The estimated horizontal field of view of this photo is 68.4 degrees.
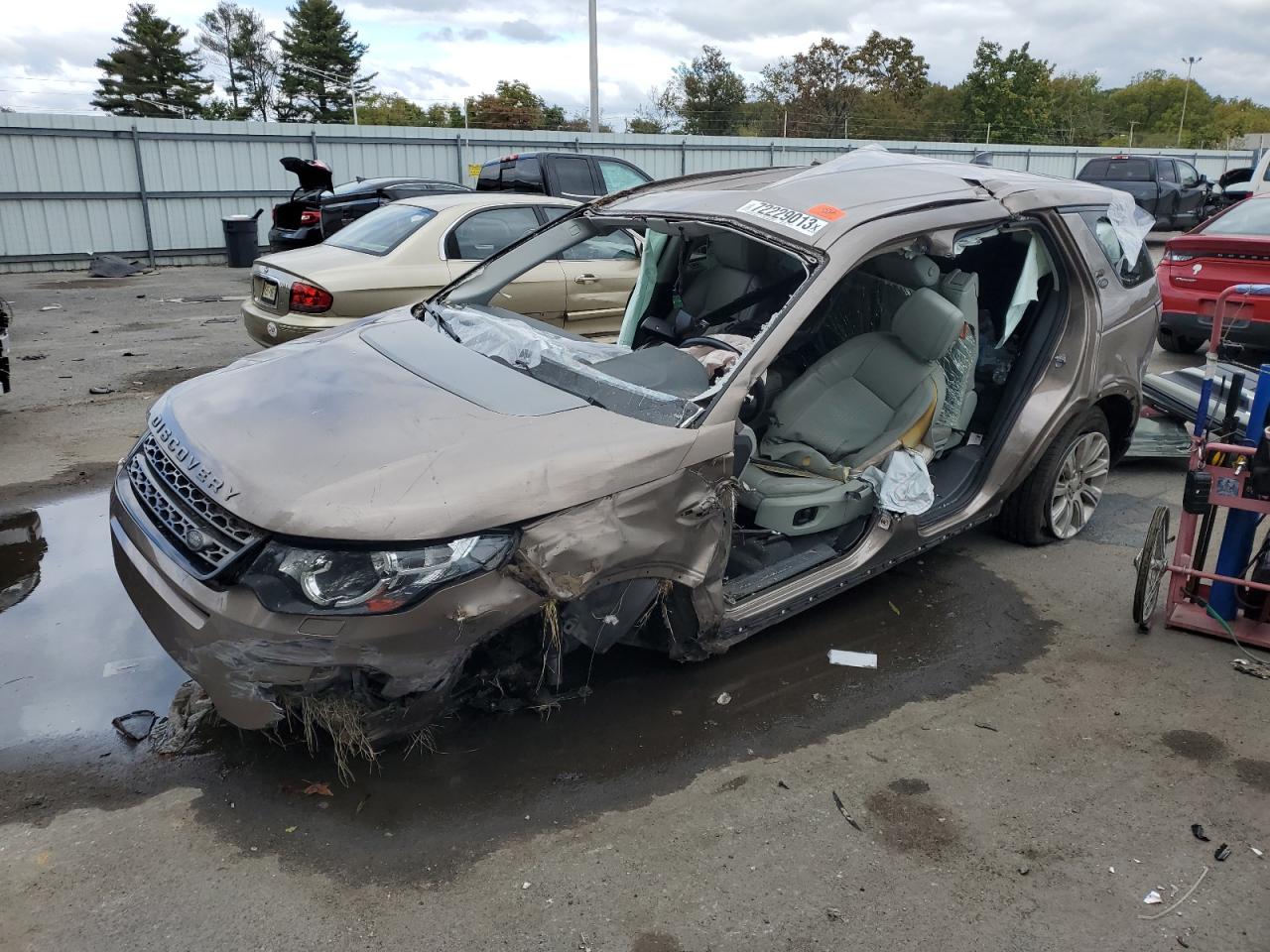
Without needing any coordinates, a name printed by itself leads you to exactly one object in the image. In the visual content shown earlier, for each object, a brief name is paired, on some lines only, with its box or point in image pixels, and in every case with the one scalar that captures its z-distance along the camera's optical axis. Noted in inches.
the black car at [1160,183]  797.2
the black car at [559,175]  458.3
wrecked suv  100.7
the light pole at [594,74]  857.5
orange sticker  139.7
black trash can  642.2
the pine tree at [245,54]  2442.9
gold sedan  270.7
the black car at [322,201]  495.5
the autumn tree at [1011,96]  1875.0
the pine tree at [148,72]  2278.5
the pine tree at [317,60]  2452.0
